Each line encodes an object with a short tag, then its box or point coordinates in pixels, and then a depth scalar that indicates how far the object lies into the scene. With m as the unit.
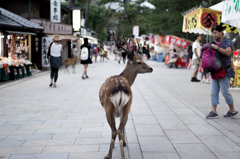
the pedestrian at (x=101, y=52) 27.08
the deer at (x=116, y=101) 3.27
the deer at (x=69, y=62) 15.70
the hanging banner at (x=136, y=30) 34.02
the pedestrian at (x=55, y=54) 9.38
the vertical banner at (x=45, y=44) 17.25
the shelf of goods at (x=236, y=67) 8.88
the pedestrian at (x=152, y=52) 31.45
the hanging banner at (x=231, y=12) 7.29
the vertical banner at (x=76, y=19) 25.35
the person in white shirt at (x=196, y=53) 10.66
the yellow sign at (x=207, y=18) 10.73
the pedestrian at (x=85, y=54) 11.84
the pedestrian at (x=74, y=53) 25.27
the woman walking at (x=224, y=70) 5.07
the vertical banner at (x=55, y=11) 19.09
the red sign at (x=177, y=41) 19.28
